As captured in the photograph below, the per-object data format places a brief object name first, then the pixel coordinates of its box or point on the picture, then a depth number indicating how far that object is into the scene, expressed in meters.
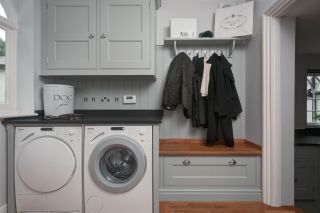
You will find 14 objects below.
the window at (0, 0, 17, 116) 1.95
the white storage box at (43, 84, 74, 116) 2.01
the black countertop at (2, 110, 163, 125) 1.74
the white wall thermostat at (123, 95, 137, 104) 2.43
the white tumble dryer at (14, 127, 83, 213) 1.73
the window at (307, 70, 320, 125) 3.50
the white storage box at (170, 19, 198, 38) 2.27
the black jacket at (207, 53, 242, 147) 2.12
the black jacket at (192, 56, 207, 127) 2.18
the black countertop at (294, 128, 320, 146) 2.78
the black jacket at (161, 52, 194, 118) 2.15
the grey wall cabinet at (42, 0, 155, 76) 2.06
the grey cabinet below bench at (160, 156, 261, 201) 2.00
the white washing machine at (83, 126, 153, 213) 1.72
